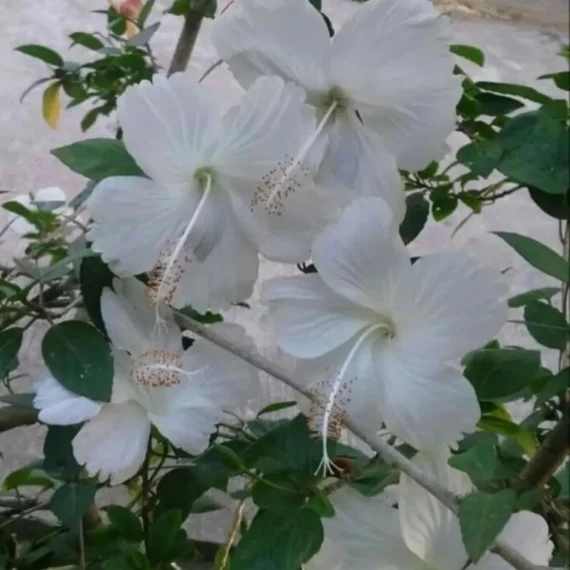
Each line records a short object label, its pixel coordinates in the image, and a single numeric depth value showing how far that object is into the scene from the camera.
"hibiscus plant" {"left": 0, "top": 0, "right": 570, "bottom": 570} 0.36
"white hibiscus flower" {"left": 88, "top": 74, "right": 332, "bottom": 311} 0.36
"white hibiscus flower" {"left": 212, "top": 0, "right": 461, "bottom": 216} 0.36
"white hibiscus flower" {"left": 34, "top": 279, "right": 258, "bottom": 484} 0.42
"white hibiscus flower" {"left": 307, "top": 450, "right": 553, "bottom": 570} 0.40
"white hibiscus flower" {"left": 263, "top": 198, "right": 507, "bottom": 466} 0.36
